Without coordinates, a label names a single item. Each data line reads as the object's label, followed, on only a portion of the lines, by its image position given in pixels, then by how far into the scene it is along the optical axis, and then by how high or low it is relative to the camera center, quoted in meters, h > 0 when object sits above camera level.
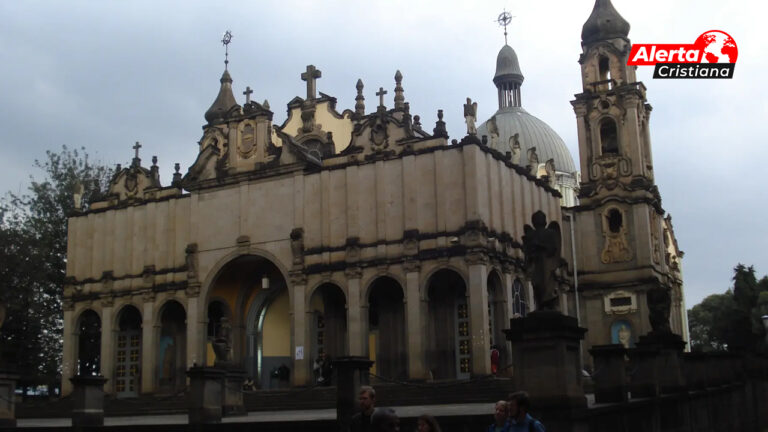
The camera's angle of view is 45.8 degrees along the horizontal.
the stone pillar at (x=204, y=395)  22.70 -0.18
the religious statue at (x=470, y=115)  35.38 +10.35
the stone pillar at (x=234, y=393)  25.59 -0.18
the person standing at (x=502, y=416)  10.73 -0.44
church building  34.75 +5.82
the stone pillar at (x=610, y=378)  19.16 -0.06
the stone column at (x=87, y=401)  22.14 -0.23
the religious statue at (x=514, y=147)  47.44 +11.90
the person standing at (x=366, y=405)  9.91 -0.24
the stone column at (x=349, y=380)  17.91 +0.06
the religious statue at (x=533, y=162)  45.36 +10.89
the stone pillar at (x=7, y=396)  22.85 -0.05
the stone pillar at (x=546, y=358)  15.20 +0.32
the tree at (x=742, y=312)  63.60 +4.30
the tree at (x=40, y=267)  45.03 +6.33
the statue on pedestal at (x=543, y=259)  15.80 +2.04
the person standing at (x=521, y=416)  10.52 -0.43
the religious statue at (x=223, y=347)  26.60 +1.18
